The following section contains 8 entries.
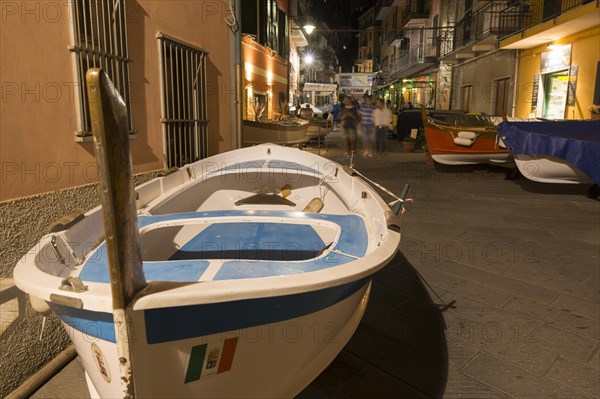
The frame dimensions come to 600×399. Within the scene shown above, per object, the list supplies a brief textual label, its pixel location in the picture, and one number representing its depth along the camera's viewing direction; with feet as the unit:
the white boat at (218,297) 6.30
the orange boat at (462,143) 38.34
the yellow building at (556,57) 41.29
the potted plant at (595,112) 36.70
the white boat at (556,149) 25.48
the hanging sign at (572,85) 44.19
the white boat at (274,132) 37.24
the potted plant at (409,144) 54.95
